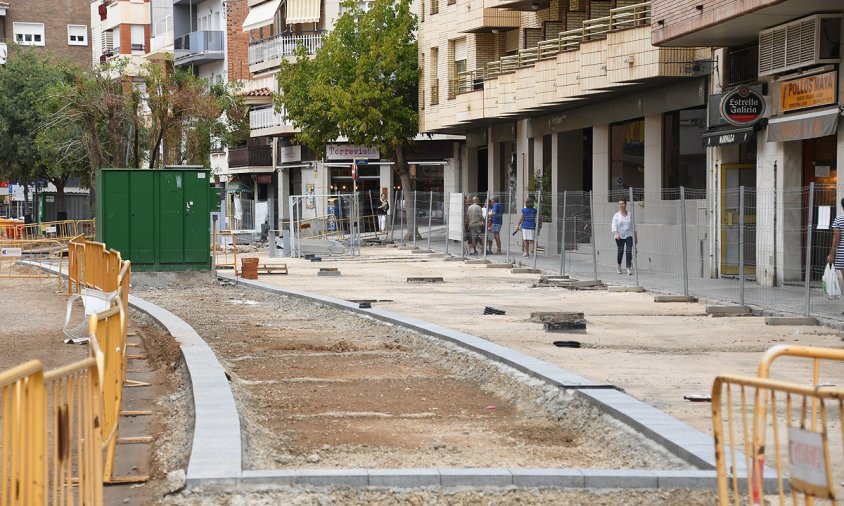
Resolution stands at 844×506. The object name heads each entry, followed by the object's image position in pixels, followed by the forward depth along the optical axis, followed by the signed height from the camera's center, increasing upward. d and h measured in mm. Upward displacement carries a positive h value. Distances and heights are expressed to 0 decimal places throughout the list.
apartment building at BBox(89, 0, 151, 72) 88625 +10951
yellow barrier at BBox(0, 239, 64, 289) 32569 -1721
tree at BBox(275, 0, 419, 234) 50494 +4123
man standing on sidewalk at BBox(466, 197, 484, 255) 37469 -847
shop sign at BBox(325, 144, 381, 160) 56094 +1788
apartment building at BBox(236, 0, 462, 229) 62881 +2356
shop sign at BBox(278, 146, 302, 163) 67625 +2120
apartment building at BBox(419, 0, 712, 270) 29797 +2465
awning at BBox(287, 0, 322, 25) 64625 +8718
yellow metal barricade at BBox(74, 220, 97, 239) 48428 -1111
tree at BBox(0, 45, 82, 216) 64250 +3766
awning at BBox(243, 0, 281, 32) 67062 +8961
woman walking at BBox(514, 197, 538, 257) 32250 -724
